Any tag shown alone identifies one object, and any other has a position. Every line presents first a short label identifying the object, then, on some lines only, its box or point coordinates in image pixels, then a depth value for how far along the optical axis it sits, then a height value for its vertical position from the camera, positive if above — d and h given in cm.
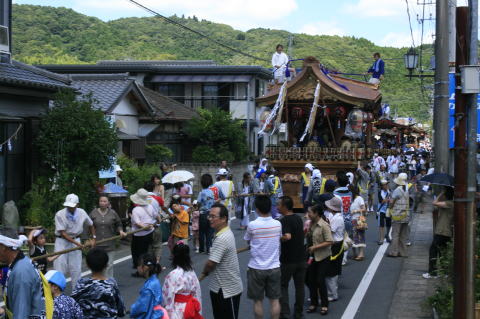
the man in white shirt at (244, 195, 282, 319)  817 -129
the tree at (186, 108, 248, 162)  3319 +79
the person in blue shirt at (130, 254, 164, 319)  642 -143
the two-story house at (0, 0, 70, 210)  1480 +91
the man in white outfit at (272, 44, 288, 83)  2306 +300
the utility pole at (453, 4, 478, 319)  713 -28
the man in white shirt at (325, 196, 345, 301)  1034 -143
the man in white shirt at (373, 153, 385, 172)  2597 -42
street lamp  2339 +324
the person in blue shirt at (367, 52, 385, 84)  2550 +313
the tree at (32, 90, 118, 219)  1545 +7
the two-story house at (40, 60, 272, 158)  3934 +411
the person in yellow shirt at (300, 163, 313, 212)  1964 -82
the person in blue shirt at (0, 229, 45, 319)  573 -116
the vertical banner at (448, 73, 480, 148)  1494 +118
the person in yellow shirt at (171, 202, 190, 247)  1310 -142
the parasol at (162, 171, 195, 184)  1507 -60
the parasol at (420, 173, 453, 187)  1123 -46
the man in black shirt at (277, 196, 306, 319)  893 -140
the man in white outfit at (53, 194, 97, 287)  1029 -134
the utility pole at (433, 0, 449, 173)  1349 +160
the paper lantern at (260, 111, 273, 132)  2232 +106
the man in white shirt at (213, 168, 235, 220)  1578 -83
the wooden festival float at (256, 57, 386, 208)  2175 +102
